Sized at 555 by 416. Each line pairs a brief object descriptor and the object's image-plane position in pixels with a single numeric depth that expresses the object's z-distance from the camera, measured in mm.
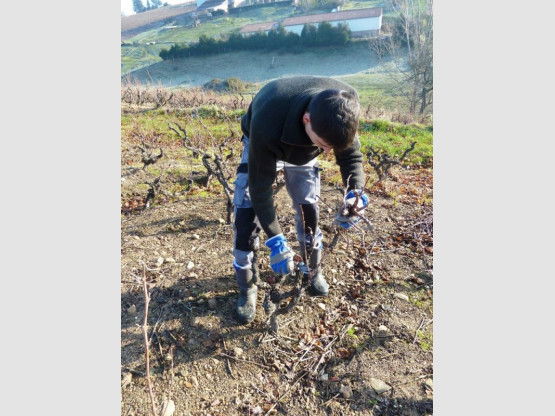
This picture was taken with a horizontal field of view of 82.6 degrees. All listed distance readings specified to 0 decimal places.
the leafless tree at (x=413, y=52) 14891
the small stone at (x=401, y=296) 2545
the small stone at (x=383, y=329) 2285
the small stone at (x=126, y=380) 1872
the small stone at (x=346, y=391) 1907
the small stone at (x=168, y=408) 1756
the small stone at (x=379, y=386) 1944
